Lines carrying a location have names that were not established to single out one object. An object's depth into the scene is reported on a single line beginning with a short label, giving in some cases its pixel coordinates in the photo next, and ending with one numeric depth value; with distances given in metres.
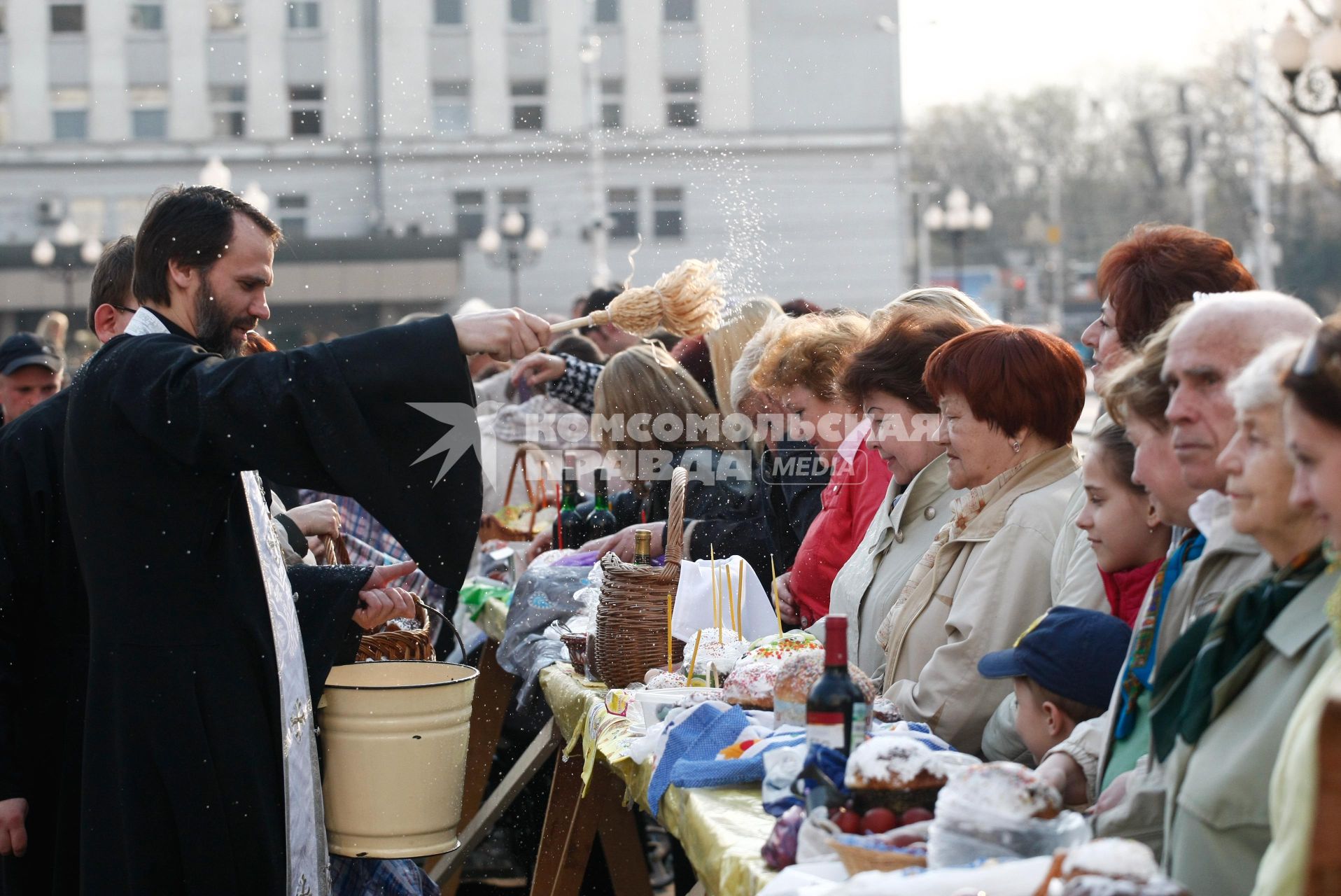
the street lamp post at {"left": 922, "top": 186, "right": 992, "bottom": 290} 25.86
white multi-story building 34.12
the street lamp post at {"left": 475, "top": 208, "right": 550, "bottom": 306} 27.77
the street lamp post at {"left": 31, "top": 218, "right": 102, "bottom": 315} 29.53
